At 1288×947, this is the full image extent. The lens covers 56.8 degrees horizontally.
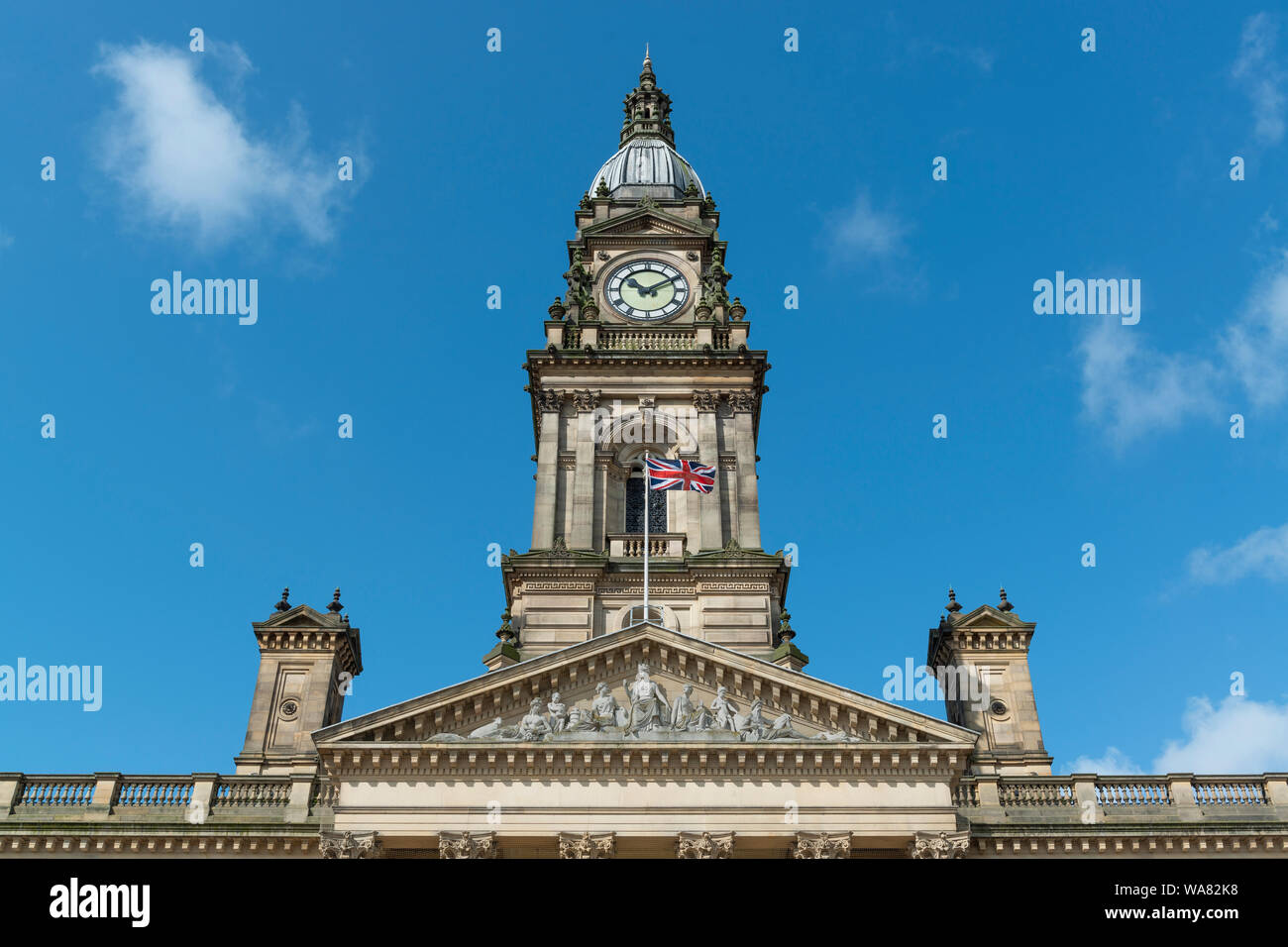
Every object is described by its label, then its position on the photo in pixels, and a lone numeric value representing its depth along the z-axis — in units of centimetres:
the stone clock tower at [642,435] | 4006
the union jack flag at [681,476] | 3816
